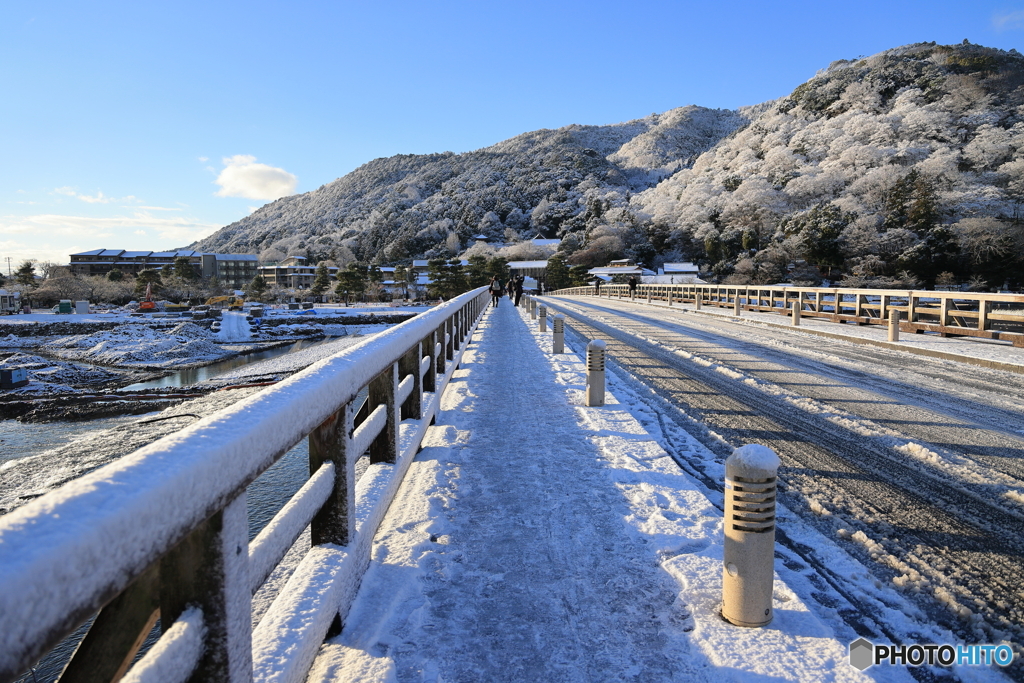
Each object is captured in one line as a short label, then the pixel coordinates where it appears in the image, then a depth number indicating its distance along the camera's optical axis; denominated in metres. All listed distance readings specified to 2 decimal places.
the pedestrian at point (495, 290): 42.27
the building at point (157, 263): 131.00
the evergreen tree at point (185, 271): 102.75
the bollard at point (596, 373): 7.80
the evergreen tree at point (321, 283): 101.75
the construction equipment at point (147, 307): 72.12
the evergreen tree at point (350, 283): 86.94
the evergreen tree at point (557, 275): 99.00
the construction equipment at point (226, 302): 79.75
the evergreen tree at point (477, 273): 81.06
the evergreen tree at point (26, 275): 94.62
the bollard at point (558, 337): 13.30
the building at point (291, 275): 136.20
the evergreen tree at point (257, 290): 97.06
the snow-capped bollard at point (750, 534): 2.83
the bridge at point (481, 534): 1.26
